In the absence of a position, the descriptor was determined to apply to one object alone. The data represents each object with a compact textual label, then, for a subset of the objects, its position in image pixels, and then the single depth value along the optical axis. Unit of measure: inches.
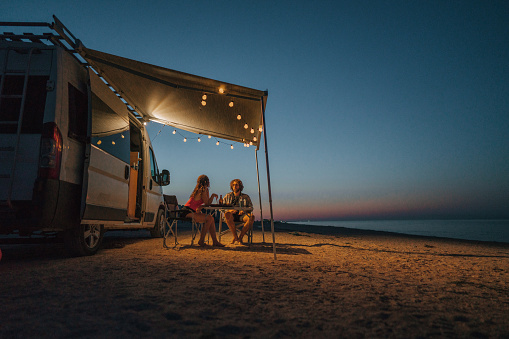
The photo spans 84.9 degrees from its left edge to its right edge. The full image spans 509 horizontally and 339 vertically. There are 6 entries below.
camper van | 116.7
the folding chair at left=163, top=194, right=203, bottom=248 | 202.6
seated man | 228.2
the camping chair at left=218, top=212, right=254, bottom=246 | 236.0
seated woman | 204.7
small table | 201.3
